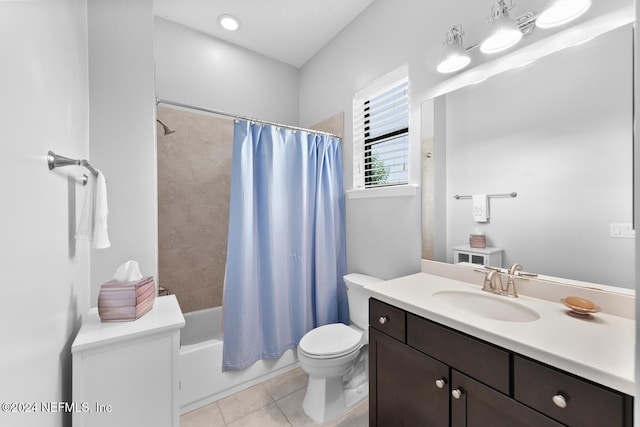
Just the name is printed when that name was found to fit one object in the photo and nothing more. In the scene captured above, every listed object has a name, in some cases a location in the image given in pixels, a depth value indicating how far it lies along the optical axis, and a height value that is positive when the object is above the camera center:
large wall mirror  0.95 +0.22
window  1.86 +0.64
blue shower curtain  1.80 -0.23
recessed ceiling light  2.11 +1.62
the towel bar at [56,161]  0.82 +0.18
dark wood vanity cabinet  0.68 -0.58
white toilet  1.55 -0.94
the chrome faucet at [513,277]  1.18 -0.31
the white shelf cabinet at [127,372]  0.97 -0.63
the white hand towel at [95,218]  1.08 -0.01
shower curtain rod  1.66 +0.70
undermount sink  1.08 -0.43
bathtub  1.63 -1.13
